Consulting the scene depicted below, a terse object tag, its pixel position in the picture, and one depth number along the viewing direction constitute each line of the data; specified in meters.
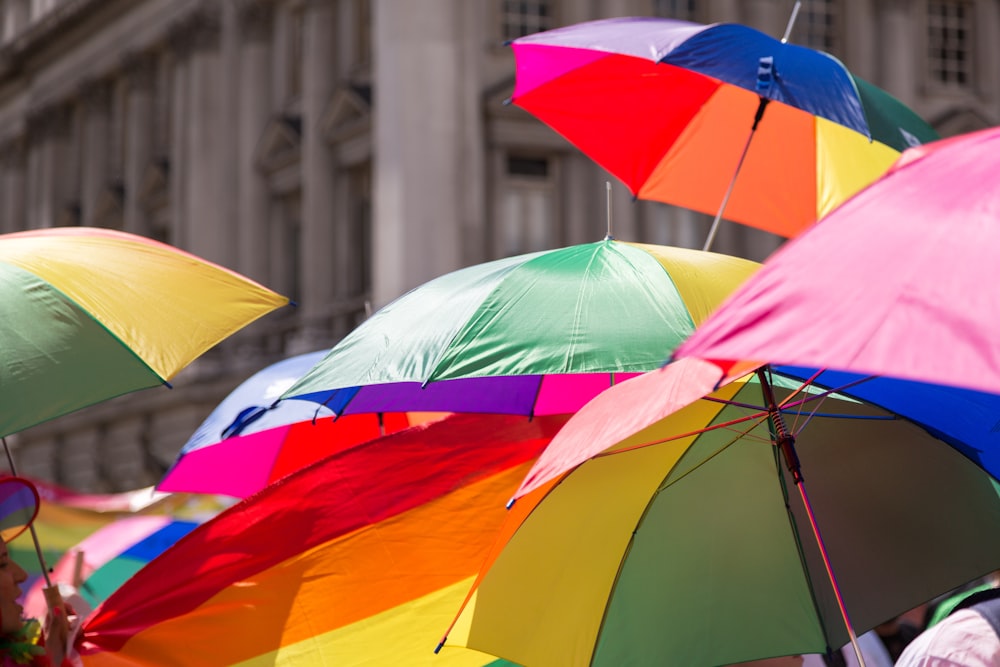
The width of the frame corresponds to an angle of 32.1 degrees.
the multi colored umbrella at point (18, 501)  5.59
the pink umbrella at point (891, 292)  3.04
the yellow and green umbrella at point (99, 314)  5.16
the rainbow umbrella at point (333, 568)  5.62
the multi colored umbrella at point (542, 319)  5.13
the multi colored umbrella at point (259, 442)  7.33
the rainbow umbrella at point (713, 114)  7.23
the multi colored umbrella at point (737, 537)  4.99
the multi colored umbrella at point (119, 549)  8.94
